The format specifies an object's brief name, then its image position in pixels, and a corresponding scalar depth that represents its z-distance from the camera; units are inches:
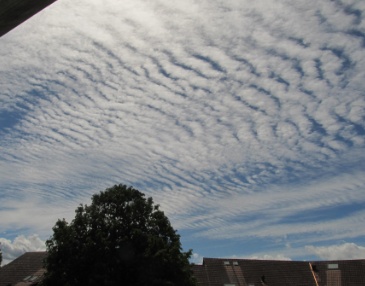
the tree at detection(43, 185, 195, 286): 1024.2
